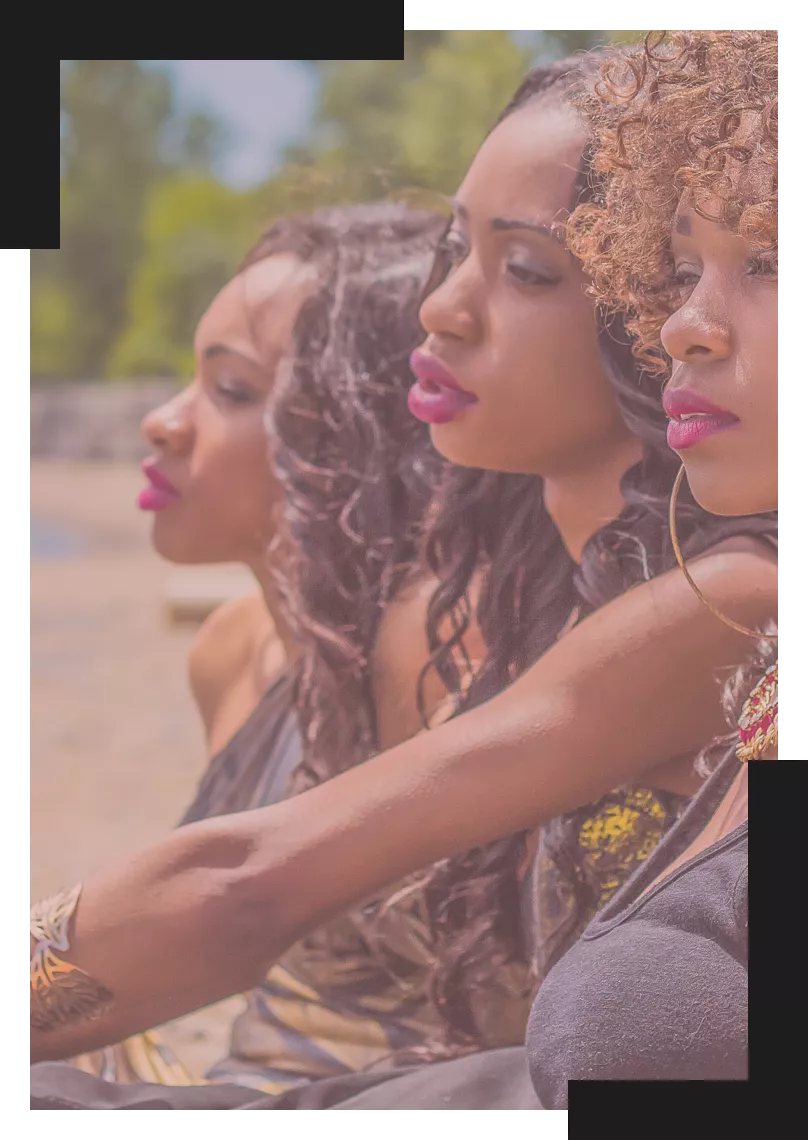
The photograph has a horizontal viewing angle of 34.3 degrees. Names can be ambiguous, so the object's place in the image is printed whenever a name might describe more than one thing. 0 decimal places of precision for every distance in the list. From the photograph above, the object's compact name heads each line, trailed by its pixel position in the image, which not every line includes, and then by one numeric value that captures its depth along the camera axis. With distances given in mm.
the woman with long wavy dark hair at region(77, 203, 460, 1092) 2170
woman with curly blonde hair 2068
